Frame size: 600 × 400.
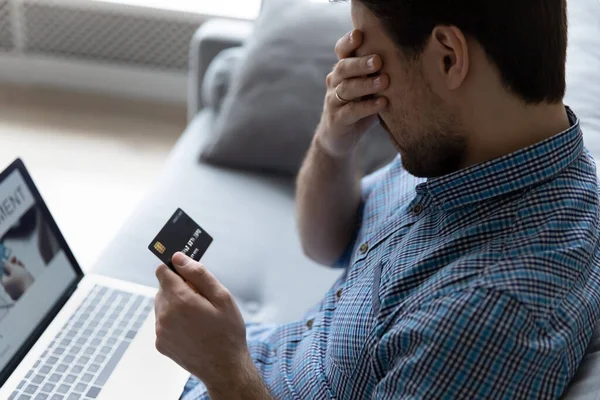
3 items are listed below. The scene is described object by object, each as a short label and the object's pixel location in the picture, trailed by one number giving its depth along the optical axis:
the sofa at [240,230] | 1.46
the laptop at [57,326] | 1.14
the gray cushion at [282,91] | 1.70
